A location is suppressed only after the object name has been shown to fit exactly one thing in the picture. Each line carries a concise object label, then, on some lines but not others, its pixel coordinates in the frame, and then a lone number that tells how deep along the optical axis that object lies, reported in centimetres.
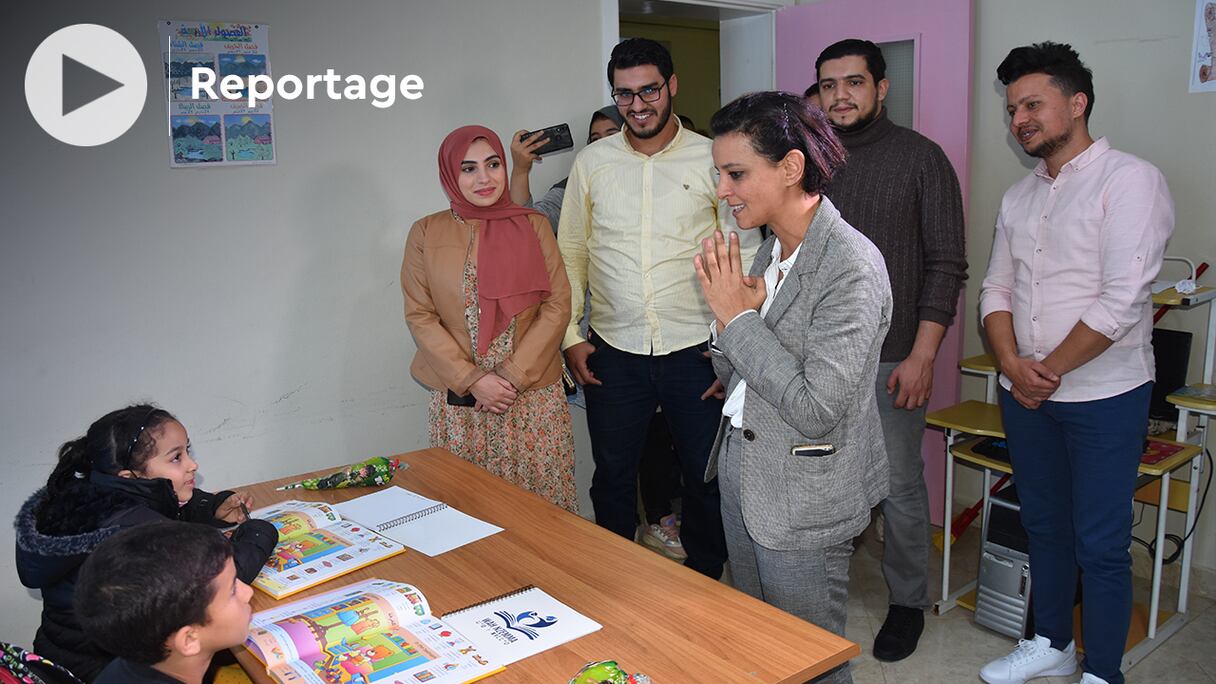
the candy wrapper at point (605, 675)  127
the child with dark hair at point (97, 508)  168
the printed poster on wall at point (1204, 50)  288
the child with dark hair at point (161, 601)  131
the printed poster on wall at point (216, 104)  290
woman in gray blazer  161
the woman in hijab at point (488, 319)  268
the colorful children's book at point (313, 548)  174
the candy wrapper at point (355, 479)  227
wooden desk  140
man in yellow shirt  285
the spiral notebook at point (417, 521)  191
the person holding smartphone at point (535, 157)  336
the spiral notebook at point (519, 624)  146
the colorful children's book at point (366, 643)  139
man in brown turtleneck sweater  268
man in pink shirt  228
